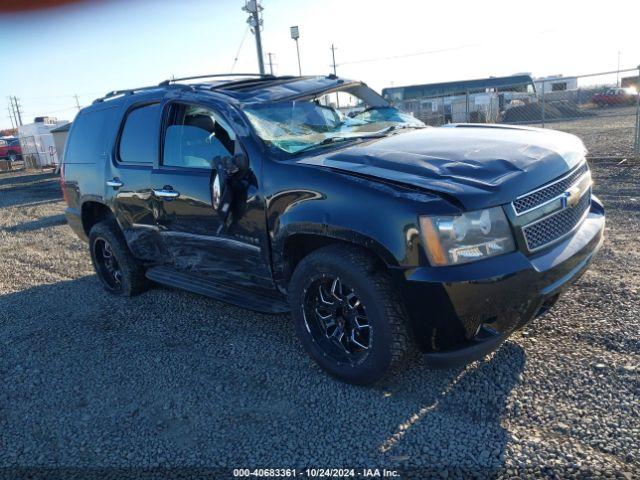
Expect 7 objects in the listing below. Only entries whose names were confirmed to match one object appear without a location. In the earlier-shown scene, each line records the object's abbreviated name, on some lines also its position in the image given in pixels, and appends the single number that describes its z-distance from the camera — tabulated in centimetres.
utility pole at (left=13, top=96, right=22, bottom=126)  8725
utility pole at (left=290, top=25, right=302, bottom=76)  2105
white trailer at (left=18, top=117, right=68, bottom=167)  2972
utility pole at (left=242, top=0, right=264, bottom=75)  1775
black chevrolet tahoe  283
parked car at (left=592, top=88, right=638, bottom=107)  4097
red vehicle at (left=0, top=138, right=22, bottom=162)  3678
